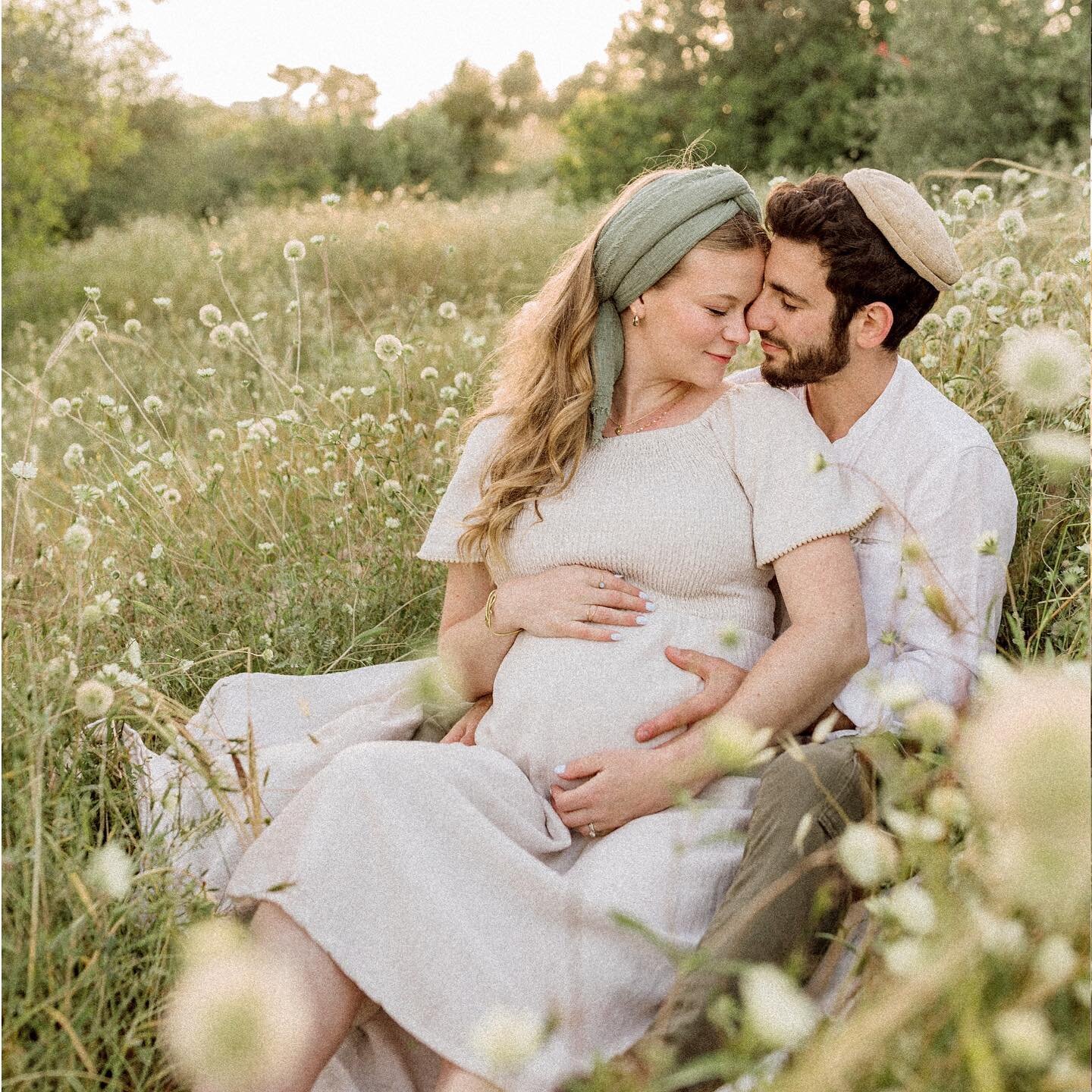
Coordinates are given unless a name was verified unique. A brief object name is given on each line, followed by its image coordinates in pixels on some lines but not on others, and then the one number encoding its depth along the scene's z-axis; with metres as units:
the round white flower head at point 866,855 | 1.19
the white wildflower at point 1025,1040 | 0.96
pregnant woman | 1.95
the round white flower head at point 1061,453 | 1.51
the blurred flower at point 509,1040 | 1.08
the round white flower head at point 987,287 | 3.24
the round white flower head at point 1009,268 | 3.30
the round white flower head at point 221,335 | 3.66
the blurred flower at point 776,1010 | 0.97
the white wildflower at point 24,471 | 2.56
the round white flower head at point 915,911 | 1.19
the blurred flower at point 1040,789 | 1.00
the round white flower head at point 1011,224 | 3.36
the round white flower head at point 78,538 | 2.21
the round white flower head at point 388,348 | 3.60
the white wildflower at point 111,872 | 1.52
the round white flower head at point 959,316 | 3.30
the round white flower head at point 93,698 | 1.83
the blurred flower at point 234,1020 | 1.14
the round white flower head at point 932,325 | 3.47
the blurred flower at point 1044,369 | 1.57
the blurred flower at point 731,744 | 1.21
